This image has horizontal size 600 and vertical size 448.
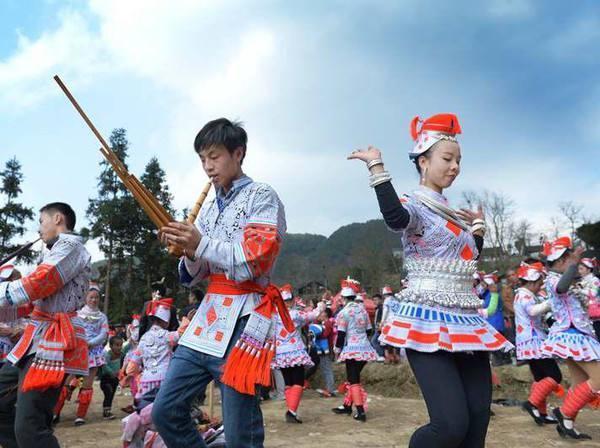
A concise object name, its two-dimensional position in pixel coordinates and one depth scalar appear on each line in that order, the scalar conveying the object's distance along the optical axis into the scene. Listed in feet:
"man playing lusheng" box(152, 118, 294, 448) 8.57
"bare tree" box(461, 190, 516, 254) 151.43
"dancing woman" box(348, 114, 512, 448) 9.04
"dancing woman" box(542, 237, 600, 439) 19.07
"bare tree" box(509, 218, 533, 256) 152.56
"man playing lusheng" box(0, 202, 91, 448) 11.81
